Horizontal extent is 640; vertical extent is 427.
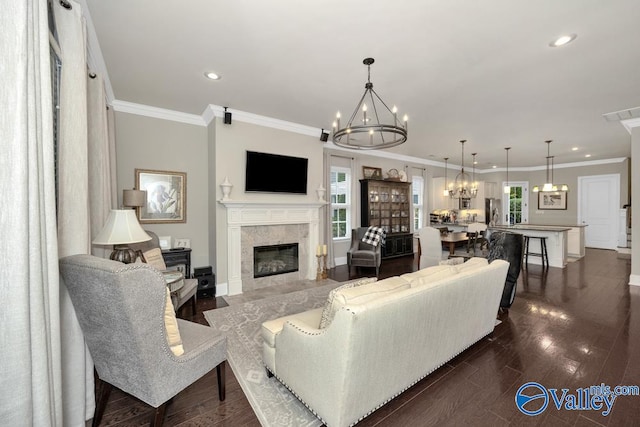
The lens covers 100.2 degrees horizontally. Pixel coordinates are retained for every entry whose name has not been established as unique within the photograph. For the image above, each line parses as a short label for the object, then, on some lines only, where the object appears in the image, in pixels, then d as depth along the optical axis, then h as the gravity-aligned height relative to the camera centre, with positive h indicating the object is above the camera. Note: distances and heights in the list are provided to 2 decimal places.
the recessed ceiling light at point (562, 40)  2.38 +1.54
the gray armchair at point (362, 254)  5.51 -0.90
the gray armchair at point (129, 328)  1.33 -0.62
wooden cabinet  6.60 -0.01
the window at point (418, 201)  8.23 +0.29
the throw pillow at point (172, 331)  1.57 -0.71
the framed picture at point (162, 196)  4.16 +0.26
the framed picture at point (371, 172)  6.84 +1.00
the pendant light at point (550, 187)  6.32 +0.58
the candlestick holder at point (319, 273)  5.11 -1.19
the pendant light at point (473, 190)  7.20 +0.54
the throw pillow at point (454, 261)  2.80 -0.55
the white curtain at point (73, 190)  1.60 +0.14
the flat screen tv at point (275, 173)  4.47 +0.67
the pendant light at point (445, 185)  8.40 +0.84
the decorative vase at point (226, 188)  4.17 +0.37
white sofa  1.48 -0.84
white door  8.26 +0.03
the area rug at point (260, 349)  1.80 -1.34
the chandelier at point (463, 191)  7.06 +0.50
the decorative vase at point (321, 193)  5.25 +0.36
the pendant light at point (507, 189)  9.32 +0.74
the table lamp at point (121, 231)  2.27 -0.16
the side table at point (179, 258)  3.93 -0.68
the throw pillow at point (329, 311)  1.63 -0.62
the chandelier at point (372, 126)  2.68 +1.53
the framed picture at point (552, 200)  9.14 +0.32
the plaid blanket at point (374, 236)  5.63 -0.55
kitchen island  6.00 -0.75
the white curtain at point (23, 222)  0.99 -0.03
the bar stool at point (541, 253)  5.97 -1.00
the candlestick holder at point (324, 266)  5.17 -1.08
